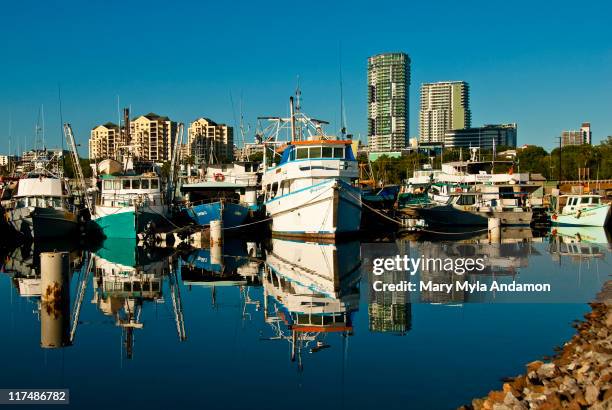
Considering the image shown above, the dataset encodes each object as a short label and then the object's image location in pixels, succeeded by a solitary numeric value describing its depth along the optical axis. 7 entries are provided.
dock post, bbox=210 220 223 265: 40.32
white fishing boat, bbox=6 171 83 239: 42.84
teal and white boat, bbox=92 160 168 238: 42.75
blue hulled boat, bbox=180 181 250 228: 45.24
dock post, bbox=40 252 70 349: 18.33
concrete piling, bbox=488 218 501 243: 41.53
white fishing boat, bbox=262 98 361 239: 39.47
